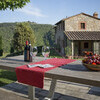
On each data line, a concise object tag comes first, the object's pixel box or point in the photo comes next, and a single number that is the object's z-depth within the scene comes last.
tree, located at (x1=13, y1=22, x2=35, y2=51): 16.98
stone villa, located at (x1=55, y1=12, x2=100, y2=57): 13.49
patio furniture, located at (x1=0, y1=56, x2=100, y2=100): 1.67
